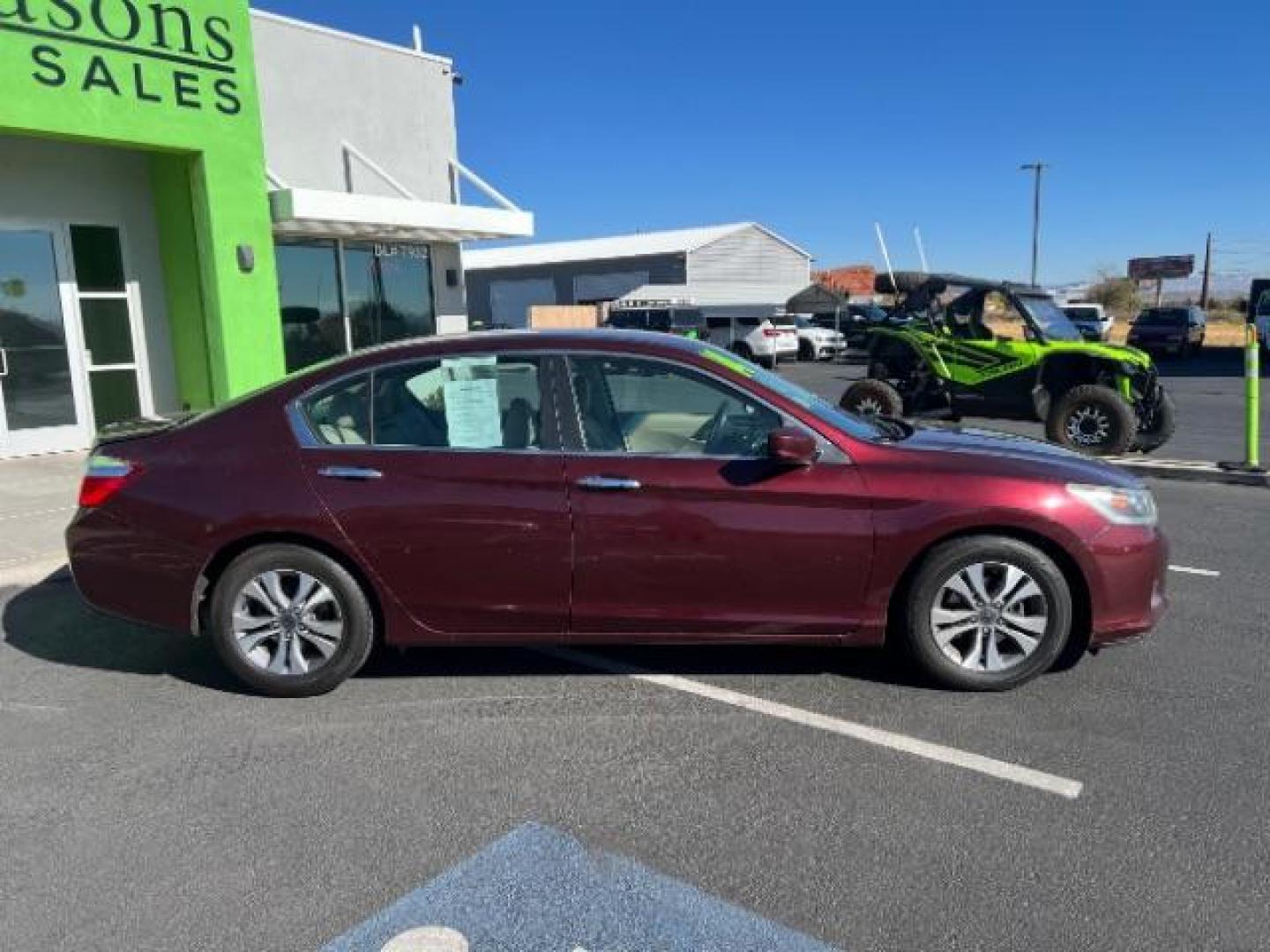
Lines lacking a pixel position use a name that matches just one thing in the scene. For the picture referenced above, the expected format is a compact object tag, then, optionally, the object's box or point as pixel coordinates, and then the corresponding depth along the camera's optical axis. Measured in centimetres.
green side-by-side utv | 967
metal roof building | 4306
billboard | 6088
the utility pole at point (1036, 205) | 5409
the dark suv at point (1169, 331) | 2912
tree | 6297
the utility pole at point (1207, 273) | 5064
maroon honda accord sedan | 385
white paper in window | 406
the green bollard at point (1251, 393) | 839
